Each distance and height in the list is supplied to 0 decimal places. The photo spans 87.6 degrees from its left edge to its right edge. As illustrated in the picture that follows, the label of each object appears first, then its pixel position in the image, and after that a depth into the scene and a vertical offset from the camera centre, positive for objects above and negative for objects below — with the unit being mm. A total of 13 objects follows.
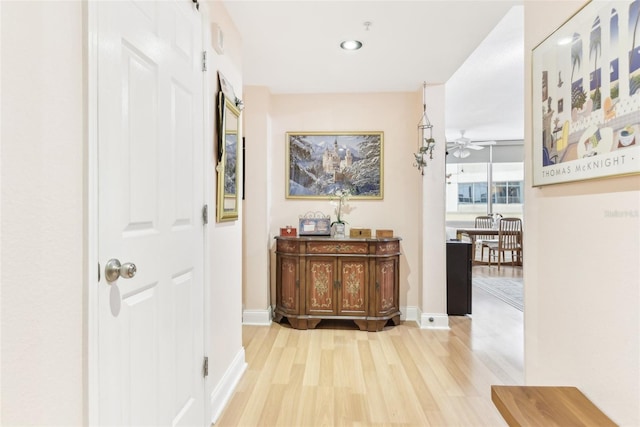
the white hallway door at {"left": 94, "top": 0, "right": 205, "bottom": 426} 1029 +3
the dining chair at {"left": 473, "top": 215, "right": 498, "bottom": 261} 7152 -302
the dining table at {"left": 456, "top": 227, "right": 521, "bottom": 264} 6621 -411
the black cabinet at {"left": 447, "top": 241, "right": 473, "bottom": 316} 3838 -768
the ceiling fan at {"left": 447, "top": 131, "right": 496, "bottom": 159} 6137 +1257
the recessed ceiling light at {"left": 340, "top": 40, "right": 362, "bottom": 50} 2644 +1344
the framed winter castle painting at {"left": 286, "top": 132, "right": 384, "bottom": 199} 3828 +544
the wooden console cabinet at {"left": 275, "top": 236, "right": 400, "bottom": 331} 3354 -705
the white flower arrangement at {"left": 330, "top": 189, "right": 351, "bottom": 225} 3814 +132
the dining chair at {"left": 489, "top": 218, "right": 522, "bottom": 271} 6531 -483
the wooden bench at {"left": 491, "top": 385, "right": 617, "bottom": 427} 1003 -631
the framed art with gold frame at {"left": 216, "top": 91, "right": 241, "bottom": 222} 1978 +339
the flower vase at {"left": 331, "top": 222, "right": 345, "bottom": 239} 3647 -192
